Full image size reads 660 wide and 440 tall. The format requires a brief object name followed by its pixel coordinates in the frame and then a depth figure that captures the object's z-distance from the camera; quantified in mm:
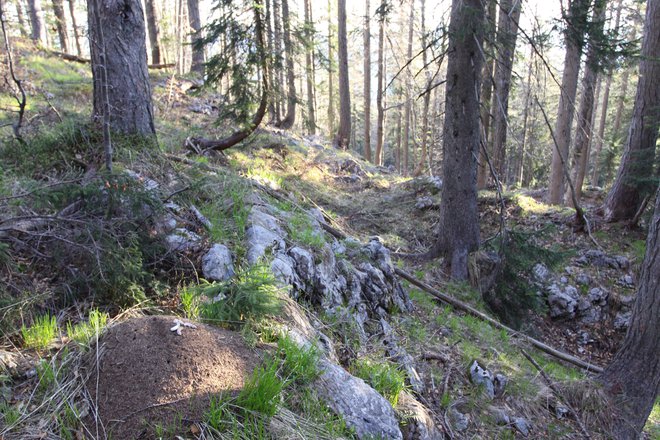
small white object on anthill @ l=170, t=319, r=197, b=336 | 2314
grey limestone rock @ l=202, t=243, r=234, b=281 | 3227
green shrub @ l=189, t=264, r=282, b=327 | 2693
